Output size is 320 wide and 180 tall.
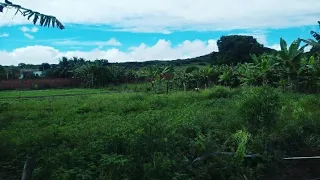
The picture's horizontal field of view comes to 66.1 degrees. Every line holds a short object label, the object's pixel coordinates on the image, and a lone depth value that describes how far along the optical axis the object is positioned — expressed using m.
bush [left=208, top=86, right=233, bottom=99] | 14.35
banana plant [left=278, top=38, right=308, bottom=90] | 15.50
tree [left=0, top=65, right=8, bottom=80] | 27.87
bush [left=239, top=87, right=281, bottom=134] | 5.85
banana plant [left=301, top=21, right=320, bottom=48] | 12.80
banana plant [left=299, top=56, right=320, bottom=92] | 15.40
